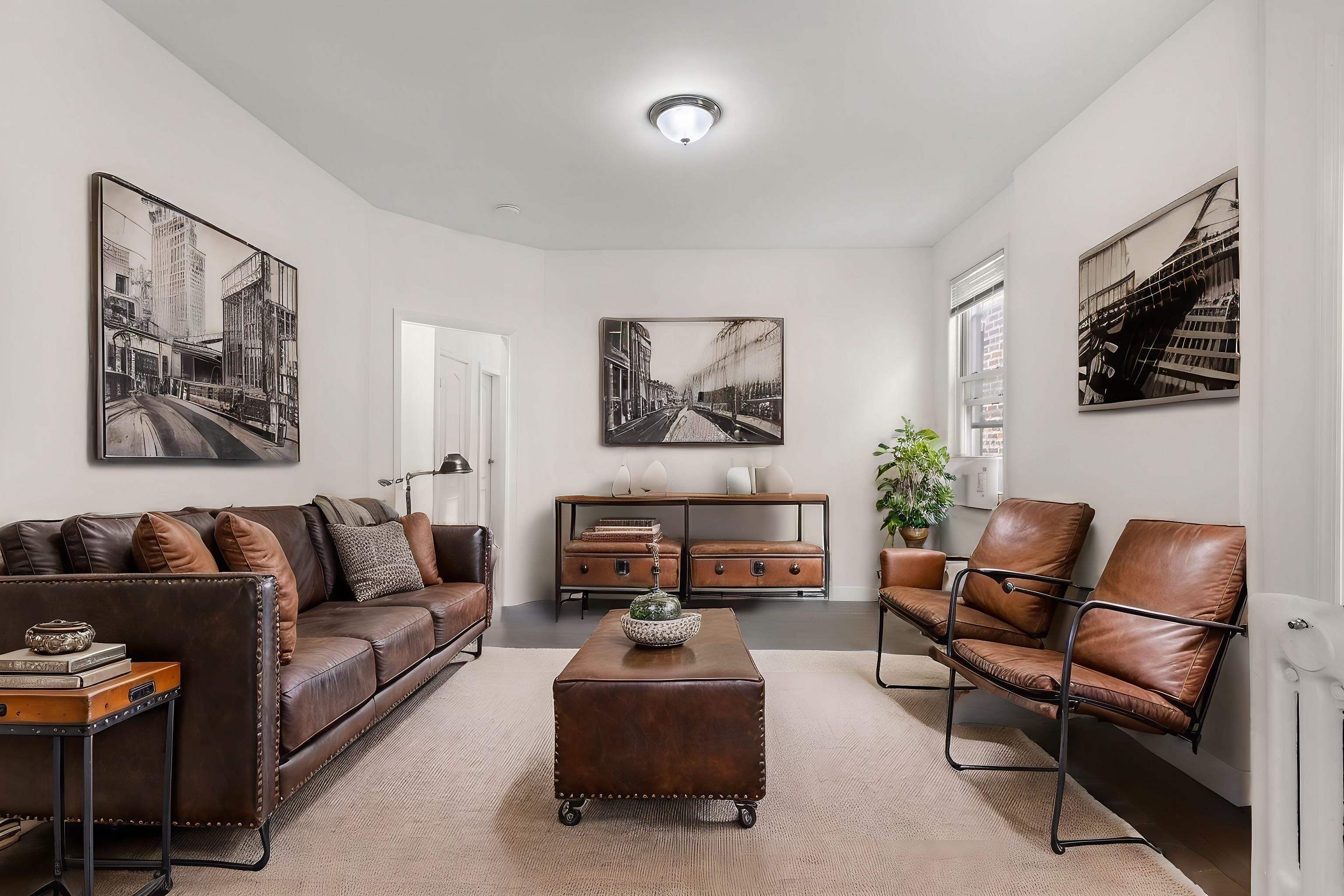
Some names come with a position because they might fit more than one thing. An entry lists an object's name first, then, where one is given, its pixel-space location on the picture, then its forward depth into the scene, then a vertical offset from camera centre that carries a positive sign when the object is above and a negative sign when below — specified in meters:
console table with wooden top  4.74 -0.39
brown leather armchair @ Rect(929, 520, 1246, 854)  1.98 -0.60
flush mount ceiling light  3.03 +1.46
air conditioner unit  4.22 -0.20
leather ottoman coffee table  1.98 -0.82
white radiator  1.07 -0.46
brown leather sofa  1.75 -0.64
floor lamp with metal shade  4.25 -0.11
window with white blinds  4.32 +0.60
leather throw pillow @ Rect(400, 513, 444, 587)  3.51 -0.49
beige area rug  1.78 -1.10
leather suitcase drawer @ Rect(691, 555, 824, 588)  4.70 -0.83
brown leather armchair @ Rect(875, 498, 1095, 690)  2.83 -0.60
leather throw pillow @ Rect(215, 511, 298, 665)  2.19 -0.35
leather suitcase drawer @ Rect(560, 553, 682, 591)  4.63 -0.83
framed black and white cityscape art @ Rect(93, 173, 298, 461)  2.37 +0.42
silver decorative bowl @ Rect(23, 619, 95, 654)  1.59 -0.44
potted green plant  4.65 -0.28
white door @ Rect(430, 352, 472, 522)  5.56 +0.17
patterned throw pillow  3.16 -0.53
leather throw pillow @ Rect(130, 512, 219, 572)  2.00 -0.29
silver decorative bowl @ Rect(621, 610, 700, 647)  2.27 -0.60
